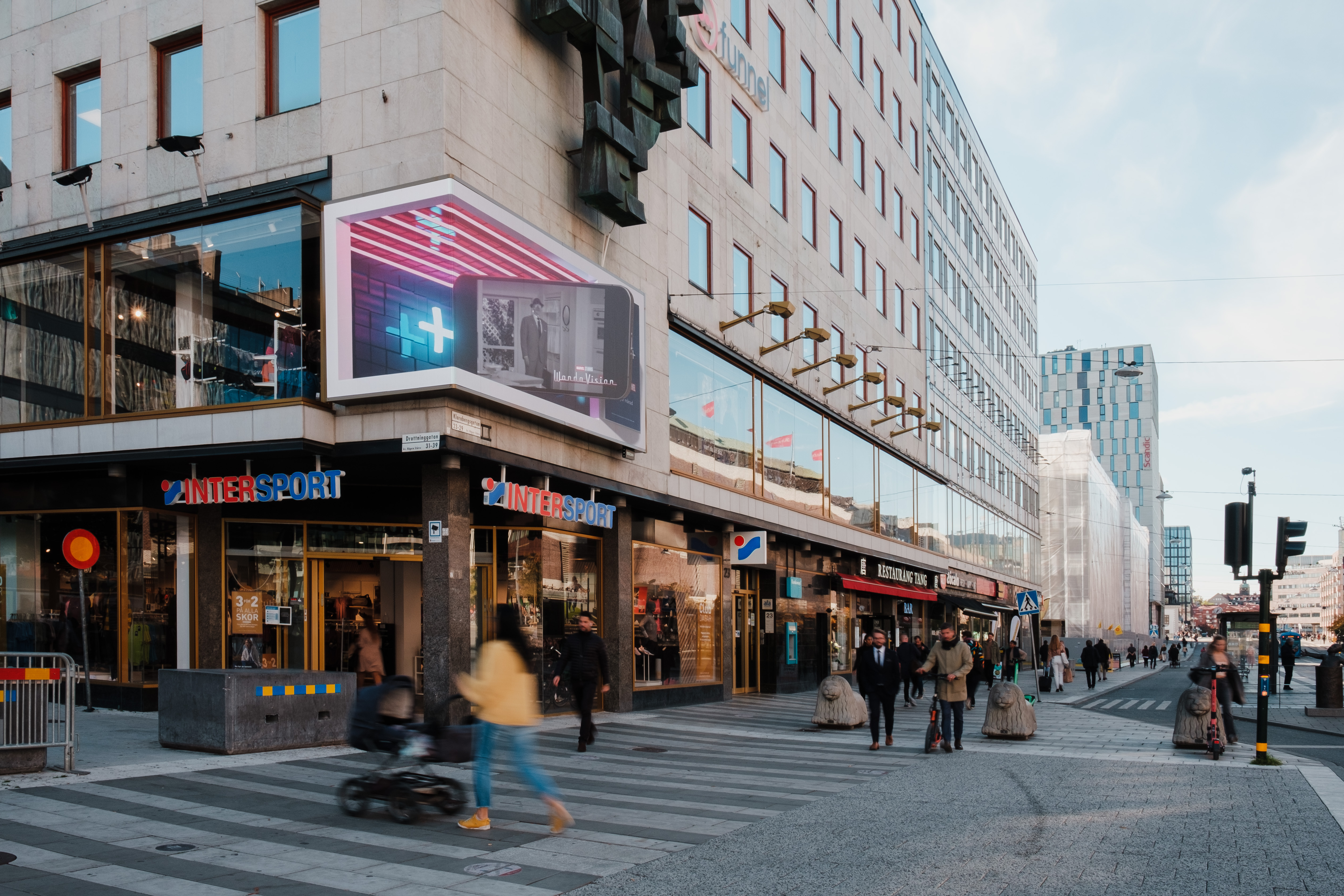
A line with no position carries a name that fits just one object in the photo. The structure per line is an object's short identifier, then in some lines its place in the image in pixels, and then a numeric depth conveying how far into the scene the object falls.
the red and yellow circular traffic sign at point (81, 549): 13.88
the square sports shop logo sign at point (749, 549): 25.12
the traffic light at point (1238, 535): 14.52
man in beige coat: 15.40
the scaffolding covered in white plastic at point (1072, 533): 83.06
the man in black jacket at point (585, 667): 14.07
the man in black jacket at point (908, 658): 21.62
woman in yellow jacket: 8.68
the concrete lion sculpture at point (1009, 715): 17.56
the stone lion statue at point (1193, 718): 15.77
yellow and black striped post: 14.03
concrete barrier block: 12.77
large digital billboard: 15.32
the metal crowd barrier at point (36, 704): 10.59
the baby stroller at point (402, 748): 9.07
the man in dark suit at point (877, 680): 16.22
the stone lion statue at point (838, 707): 18.78
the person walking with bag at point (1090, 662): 39.03
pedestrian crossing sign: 32.69
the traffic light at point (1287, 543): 14.72
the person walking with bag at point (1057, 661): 35.09
